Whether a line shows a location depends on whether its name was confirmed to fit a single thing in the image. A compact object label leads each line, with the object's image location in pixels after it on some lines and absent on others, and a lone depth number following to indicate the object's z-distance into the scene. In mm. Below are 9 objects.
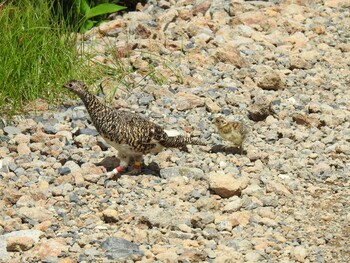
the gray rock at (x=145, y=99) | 17141
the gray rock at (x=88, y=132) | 16109
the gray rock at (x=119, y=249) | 12484
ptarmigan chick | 15539
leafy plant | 20609
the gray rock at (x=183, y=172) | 14805
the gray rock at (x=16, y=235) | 12594
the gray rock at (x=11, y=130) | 16016
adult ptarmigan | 14500
